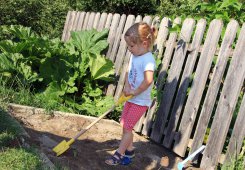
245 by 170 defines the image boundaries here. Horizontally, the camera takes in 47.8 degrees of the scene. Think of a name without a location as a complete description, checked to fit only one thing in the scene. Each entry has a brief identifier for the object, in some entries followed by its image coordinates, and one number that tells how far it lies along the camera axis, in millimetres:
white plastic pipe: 2240
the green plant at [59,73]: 3725
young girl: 2503
